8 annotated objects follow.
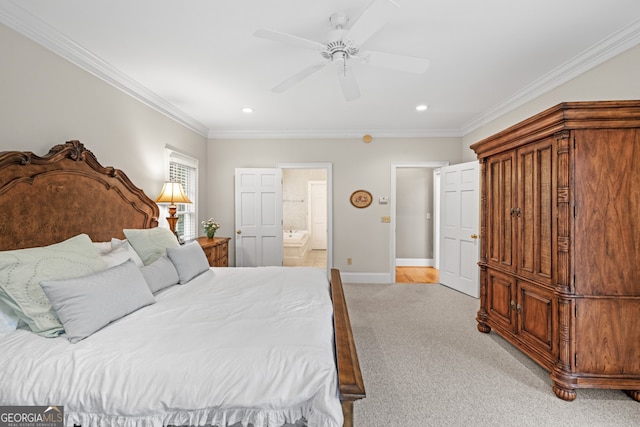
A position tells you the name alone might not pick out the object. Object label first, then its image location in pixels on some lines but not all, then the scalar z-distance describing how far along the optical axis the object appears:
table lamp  3.40
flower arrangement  4.13
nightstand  3.75
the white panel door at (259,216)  4.96
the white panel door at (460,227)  4.23
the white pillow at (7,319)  1.49
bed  1.19
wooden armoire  1.97
